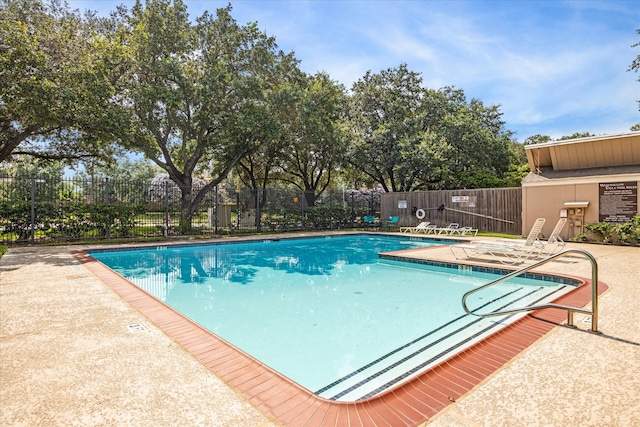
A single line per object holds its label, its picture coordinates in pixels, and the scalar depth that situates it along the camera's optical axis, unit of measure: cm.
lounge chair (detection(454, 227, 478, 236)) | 1487
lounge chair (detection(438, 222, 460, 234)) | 1513
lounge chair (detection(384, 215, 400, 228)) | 1878
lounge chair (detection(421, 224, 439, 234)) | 1577
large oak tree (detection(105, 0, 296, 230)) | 1359
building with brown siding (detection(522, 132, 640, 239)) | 1105
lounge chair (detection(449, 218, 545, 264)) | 784
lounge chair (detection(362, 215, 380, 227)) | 2002
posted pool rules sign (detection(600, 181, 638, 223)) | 1089
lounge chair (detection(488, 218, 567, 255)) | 820
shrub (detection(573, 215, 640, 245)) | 1057
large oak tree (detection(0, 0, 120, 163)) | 1048
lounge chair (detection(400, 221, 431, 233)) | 1550
